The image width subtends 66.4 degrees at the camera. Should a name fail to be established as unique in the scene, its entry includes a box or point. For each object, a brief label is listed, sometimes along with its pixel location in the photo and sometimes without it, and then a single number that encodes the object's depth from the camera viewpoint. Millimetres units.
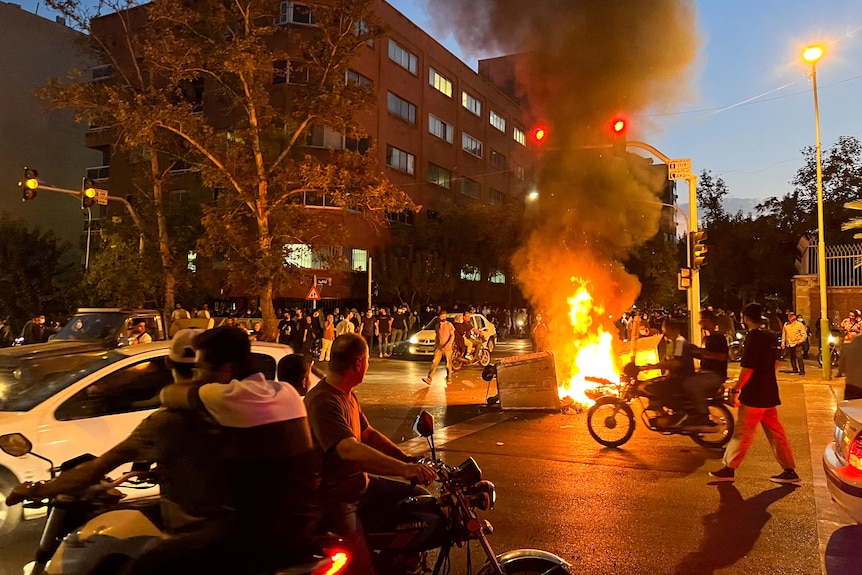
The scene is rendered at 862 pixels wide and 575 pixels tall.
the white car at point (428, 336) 22094
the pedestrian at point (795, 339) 16531
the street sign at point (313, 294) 22125
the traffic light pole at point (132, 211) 17044
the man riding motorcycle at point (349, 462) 2752
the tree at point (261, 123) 18000
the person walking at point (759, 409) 6715
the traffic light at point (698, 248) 14531
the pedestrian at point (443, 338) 14867
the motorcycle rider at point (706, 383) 8039
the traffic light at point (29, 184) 16234
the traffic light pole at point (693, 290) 14477
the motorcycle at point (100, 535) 2494
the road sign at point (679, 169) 14383
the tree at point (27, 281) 29609
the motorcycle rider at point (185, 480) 2371
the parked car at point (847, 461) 4668
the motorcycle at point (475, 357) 18438
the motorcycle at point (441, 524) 2867
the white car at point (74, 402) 4895
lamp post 15289
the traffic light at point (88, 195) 17706
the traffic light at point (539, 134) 12398
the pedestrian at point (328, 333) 19266
